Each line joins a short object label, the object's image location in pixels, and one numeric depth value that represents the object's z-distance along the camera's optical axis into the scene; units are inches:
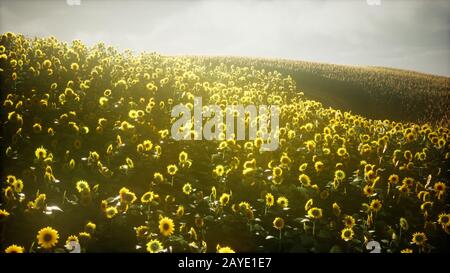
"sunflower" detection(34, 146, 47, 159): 243.6
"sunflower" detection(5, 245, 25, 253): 152.9
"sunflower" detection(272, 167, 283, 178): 273.1
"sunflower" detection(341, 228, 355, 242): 204.8
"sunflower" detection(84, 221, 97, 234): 186.7
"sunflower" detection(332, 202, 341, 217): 226.5
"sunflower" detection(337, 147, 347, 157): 318.6
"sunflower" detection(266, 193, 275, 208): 234.4
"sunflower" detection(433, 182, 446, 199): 255.3
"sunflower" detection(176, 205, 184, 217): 216.1
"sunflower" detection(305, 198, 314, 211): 229.4
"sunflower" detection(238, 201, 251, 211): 225.1
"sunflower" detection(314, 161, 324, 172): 294.0
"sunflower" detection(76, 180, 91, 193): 214.1
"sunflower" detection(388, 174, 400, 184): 266.5
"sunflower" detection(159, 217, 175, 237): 193.8
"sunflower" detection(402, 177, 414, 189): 261.4
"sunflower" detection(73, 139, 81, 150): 274.9
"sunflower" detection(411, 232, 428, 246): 202.1
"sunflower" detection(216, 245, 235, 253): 165.3
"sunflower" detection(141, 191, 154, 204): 217.9
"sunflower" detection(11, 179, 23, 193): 200.7
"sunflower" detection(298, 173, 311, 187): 267.3
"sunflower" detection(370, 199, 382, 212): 233.7
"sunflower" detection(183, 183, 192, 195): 246.6
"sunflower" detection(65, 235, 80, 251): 168.1
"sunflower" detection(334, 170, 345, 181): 271.1
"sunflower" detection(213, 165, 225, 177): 267.7
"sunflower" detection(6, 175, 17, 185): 198.8
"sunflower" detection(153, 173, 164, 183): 248.4
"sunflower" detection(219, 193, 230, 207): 228.8
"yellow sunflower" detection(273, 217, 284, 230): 207.2
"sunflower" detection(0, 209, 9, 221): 176.4
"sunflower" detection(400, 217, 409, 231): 211.0
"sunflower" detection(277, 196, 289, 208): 241.3
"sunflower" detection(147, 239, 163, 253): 179.9
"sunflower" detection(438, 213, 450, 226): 213.2
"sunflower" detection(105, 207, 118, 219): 204.7
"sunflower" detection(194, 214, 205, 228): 209.6
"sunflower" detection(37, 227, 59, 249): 167.8
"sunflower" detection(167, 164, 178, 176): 261.4
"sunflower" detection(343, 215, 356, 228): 214.2
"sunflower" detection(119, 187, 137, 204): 209.5
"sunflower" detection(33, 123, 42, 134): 284.4
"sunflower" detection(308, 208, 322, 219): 218.5
